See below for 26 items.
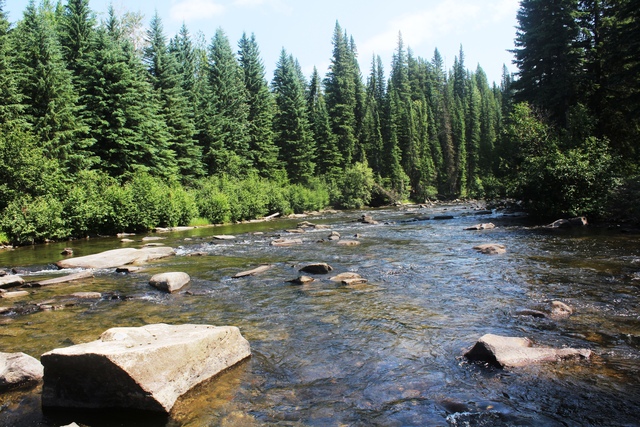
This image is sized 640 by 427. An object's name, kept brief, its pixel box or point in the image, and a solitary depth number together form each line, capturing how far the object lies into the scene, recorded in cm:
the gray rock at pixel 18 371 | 527
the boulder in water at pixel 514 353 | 571
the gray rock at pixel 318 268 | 1262
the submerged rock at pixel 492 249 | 1484
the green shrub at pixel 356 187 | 6069
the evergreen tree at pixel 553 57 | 3050
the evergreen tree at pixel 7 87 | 2786
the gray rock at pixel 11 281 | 1124
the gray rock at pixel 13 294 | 1016
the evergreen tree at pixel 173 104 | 4647
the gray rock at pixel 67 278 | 1159
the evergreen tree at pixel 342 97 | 7312
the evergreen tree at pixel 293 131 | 6462
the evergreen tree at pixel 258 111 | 6122
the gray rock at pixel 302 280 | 1123
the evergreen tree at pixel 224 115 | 5297
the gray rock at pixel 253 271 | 1242
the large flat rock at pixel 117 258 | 1456
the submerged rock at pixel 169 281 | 1064
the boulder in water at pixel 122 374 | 458
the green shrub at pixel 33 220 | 2152
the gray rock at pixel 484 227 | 2292
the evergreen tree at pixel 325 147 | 7031
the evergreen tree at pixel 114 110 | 3616
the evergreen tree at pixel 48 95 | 3119
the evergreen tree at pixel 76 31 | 3838
